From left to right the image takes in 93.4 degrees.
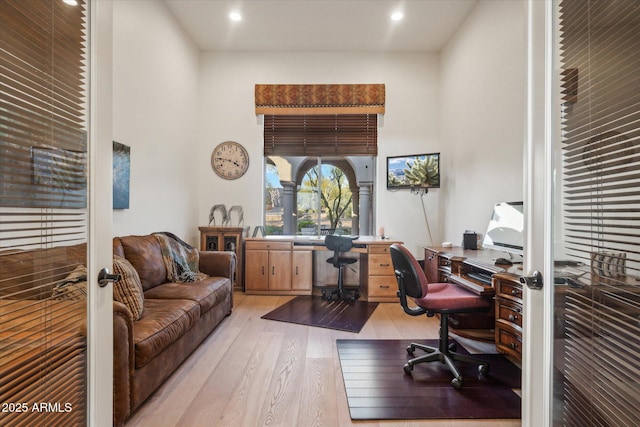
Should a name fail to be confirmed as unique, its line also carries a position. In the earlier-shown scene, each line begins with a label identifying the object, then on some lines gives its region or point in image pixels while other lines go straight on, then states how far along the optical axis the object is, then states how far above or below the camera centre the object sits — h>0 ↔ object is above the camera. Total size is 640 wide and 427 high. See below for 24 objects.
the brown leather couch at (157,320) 1.60 -0.74
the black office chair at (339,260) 3.98 -0.65
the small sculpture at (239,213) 4.63 -0.01
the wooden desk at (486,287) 1.98 -0.57
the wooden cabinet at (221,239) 4.25 -0.38
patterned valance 4.55 +1.77
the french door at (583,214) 0.85 +0.00
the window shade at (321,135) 4.64 +1.21
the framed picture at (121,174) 2.67 +0.34
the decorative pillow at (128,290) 1.90 -0.51
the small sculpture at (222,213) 4.61 -0.01
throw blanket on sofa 3.01 -0.50
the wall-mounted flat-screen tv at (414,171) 4.13 +0.61
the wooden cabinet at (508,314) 1.93 -0.67
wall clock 4.64 +0.80
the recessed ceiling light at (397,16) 3.74 +2.48
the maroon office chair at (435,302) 2.12 -0.64
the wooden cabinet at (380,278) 4.04 -0.87
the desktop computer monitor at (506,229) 2.40 -0.13
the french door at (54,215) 0.81 -0.01
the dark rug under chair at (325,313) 3.21 -1.17
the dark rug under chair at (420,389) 1.77 -1.17
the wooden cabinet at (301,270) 4.27 -0.81
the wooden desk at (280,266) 4.25 -0.75
